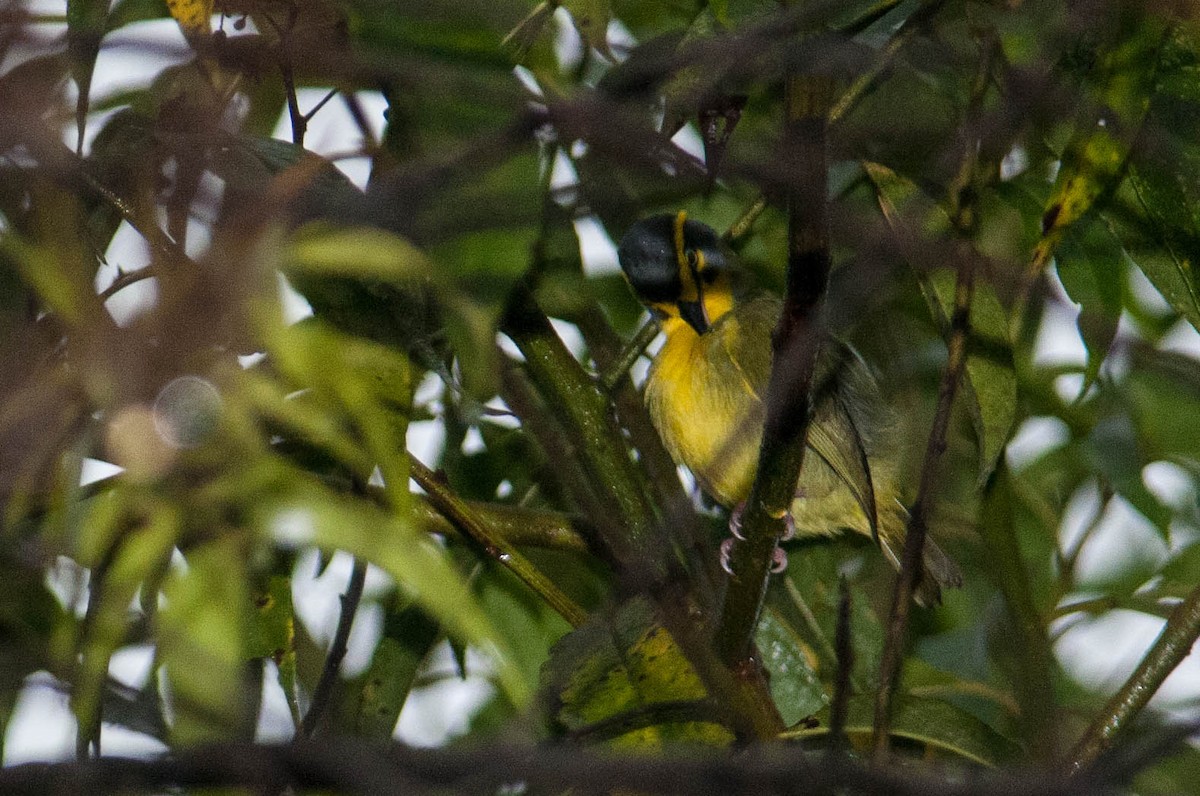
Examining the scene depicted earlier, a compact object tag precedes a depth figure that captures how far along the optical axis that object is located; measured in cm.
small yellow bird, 693
